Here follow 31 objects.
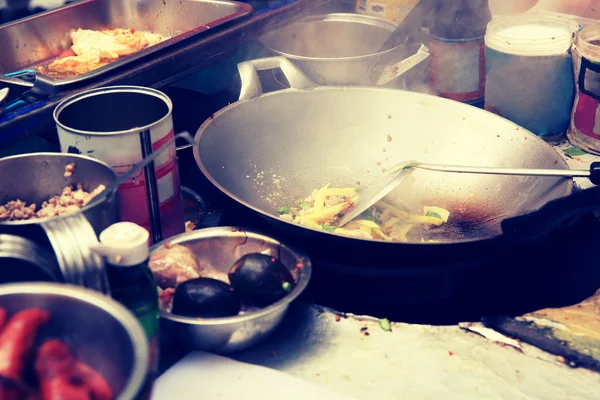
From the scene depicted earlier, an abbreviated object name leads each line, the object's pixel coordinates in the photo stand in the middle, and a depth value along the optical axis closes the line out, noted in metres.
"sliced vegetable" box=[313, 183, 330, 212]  1.13
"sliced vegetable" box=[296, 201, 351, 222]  1.10
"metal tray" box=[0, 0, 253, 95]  1.14
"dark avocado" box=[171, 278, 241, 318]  0.94
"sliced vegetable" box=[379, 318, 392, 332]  1.01
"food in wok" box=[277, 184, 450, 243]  1.10
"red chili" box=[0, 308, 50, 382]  0.78
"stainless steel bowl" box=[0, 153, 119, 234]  0.95
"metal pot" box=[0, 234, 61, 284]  0.85
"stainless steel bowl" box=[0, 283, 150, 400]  0.80
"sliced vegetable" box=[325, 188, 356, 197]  1.16
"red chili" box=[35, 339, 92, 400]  0.78
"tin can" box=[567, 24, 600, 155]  1.23
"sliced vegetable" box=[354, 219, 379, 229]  1.09
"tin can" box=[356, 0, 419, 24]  1.44
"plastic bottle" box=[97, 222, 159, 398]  0.87
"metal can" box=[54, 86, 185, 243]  0.97
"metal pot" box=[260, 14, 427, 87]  1.40
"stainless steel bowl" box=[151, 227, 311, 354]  0.93
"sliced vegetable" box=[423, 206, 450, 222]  1.15
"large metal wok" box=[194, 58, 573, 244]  1.14
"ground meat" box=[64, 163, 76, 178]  0.96
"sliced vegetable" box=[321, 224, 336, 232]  1.08
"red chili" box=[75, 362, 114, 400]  0.79
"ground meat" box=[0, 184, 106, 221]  0.94
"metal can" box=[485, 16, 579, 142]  1.27
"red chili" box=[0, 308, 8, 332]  0.81
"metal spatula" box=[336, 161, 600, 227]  1.02
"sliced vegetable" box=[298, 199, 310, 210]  1.16
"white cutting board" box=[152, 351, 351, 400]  0.93
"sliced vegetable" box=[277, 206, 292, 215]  1.14
